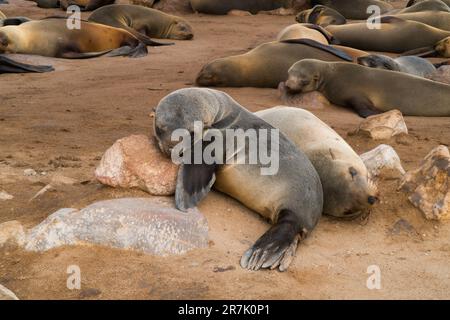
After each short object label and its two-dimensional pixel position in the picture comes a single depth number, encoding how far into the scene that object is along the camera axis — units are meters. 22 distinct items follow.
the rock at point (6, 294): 2.90
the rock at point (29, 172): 4.53
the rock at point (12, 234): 3.60
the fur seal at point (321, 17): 12.16
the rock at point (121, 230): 3.60
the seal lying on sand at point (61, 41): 9.45
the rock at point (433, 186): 4.31
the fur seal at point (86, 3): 13.76
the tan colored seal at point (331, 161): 4.36
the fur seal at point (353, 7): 13.64
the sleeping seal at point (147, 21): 11.17
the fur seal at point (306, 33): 9.50
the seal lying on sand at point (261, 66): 7.96
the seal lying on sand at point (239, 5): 14.00
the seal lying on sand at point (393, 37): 10.13
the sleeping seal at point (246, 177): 3.97
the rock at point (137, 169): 4.05
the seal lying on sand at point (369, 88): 7.13
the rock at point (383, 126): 5.84
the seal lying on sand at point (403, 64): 8.11
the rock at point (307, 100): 7.25
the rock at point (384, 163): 4.89
